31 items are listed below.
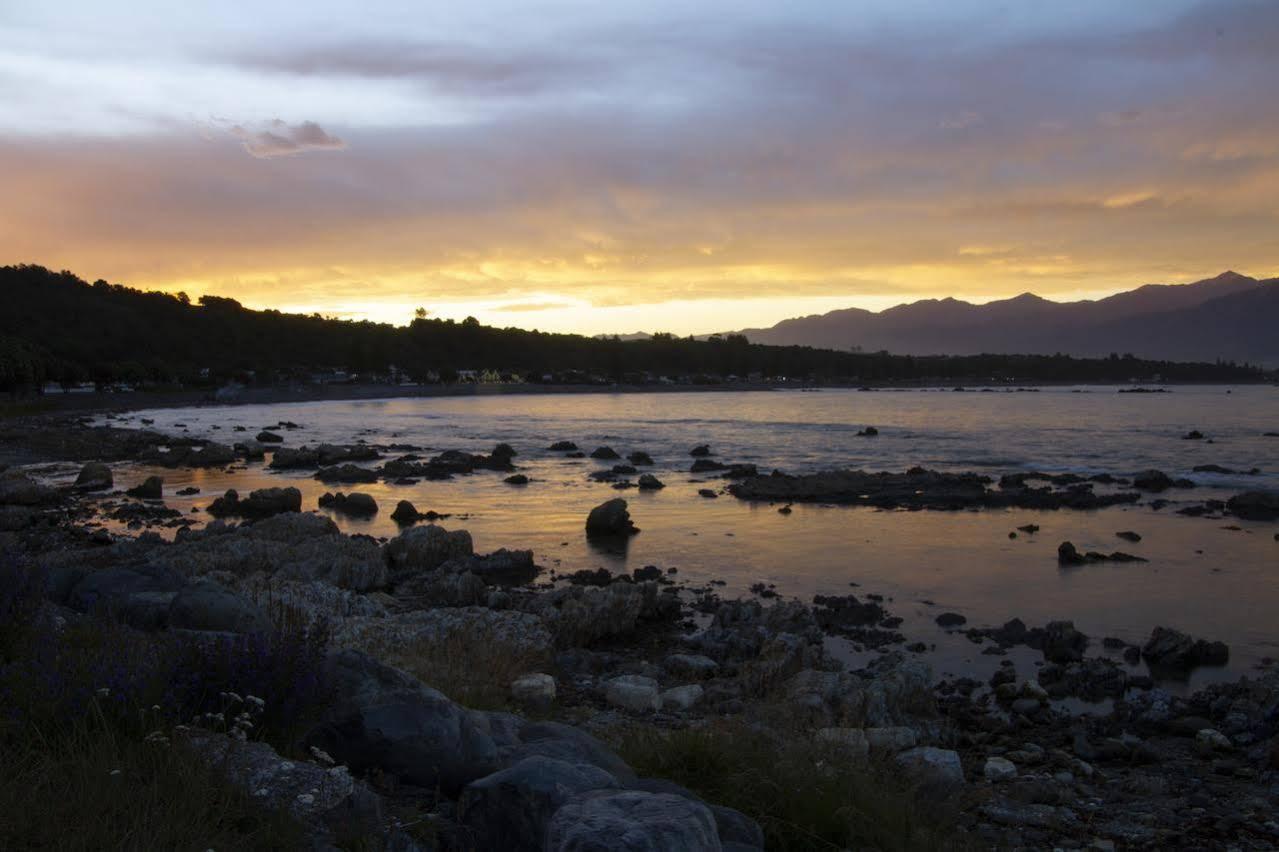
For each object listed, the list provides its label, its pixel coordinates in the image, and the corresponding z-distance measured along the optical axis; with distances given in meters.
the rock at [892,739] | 7.96
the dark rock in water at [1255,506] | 26.26
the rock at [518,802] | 4.00
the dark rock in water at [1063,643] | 12.91
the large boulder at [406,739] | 4.69
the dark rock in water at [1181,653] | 12.77
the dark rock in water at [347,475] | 35.06
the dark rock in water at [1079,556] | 19.91
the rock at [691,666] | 11.38
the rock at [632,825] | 3.29
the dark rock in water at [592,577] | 17.80
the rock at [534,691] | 8.44
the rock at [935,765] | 7.05
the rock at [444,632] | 9.29
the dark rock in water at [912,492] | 28.94
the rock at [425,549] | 18.41
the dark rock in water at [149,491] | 28.62
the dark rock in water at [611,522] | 23.47
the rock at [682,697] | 9.52
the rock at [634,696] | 9.29
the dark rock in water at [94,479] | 30.45
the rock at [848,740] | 6.77
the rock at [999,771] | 8.19
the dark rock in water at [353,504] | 27.23
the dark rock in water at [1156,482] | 32.59
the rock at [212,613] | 6.11
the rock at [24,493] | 25.84
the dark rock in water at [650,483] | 33.22
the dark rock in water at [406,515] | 25.55
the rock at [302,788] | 3.75
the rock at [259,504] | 26.16
